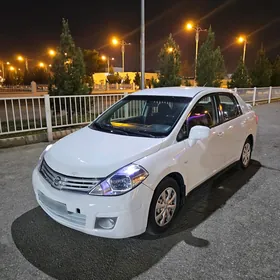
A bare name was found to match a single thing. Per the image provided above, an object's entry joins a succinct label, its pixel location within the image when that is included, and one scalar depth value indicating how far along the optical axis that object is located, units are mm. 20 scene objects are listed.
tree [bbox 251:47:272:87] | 22484
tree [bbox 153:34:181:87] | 13219
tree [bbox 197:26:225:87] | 16625
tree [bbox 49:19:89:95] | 8664
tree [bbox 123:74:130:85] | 49338
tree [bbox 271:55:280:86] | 24875
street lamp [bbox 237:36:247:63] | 23041
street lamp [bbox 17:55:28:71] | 54428
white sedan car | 2352
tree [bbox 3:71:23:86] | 50741
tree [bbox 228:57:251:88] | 20141
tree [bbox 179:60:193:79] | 57634
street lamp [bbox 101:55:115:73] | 53634
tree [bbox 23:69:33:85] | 49488
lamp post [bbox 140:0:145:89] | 8470
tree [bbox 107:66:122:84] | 49344
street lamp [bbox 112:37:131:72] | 31673
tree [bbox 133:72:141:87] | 40750
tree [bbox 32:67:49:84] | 47894
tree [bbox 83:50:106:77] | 47562
